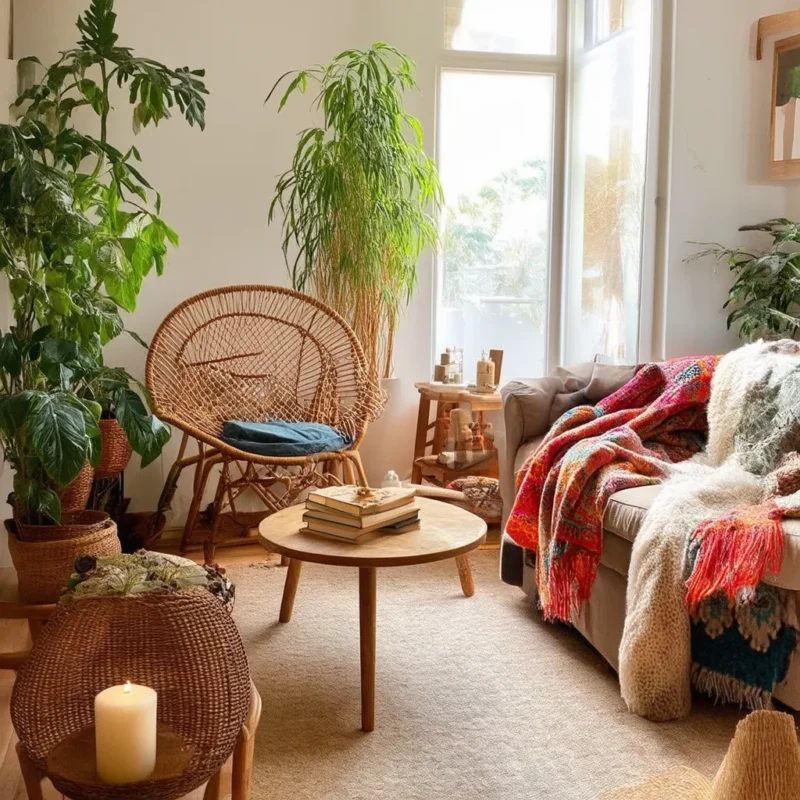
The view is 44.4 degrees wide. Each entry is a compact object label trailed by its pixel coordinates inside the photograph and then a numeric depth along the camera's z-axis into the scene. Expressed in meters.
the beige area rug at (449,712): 1.95
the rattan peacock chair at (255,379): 3.43
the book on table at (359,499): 2.24
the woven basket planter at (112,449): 2.99
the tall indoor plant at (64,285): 2.33
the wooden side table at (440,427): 3.77
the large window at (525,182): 4.11
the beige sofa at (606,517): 2.14
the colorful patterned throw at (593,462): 2.57
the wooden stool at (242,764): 1.49
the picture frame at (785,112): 3.57
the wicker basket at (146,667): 1.46
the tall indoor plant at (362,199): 3.62
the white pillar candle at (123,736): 1.29
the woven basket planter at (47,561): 2.51
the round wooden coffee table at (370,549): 2.12
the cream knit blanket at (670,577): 2.19
